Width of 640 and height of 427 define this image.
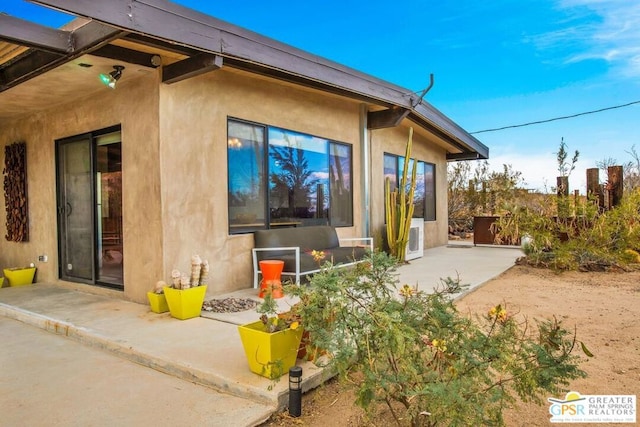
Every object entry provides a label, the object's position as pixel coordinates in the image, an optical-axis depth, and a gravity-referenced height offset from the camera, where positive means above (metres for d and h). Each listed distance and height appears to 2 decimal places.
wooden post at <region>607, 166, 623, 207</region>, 7.05 +0.36
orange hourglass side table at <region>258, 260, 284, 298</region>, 4.34 -0.66
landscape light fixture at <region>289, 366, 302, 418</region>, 2.03 -0.93
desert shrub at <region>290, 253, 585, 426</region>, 1.53 -0.62
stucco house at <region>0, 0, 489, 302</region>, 3.52 +0.91
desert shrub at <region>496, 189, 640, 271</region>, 6.10 -0.45
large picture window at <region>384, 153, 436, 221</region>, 7.97 +0.59
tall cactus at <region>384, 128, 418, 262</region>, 6.87 -0.15
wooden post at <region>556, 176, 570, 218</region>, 6.43 +0.18
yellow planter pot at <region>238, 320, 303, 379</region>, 2.21 -0.79
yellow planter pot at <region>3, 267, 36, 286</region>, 5.48 -0.84
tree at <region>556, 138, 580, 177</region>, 10.67 +1.23
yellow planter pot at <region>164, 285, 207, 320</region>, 3.54 -0.80
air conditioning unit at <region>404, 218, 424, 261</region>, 7.41 -0.61
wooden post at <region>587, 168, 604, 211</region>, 7.11 +0.39
